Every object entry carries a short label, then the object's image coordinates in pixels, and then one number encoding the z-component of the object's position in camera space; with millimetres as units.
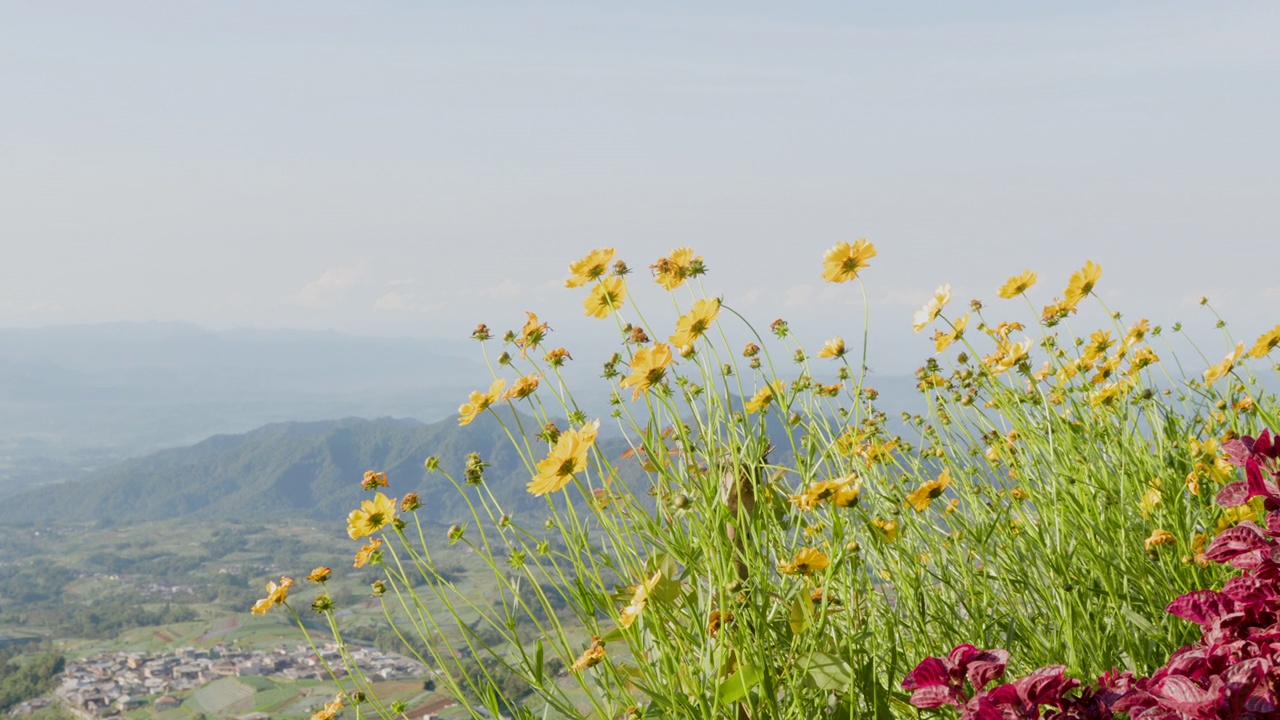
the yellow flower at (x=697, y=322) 1886
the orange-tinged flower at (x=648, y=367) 1843
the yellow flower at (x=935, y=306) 2113
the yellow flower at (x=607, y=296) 1965
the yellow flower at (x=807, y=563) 1811
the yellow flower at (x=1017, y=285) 2265
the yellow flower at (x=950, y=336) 2134
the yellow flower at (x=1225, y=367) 2298
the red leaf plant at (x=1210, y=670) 1562
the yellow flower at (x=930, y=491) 1978
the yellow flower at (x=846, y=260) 2045
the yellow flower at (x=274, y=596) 1996
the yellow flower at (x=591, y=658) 1783
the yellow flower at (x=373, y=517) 1943
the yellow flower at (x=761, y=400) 1975
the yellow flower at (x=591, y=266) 1981
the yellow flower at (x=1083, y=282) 2271
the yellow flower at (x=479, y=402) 1892
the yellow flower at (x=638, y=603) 1755
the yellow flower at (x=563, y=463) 1785
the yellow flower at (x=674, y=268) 1994
